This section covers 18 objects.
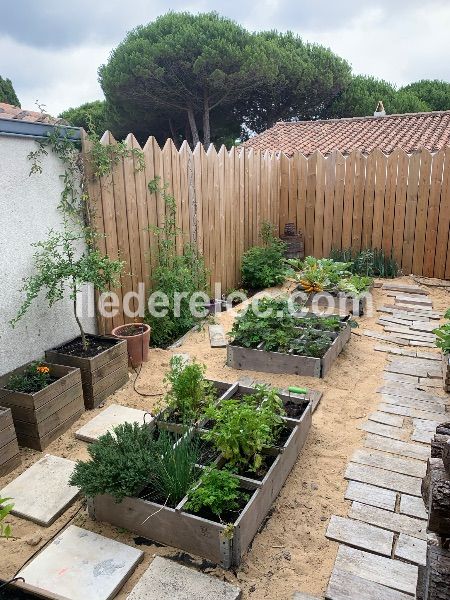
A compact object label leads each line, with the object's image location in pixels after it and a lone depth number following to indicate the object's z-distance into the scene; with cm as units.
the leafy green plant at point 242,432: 254
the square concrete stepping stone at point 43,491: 249
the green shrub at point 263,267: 700
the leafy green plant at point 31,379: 320
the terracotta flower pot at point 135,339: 431
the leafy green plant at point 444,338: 387
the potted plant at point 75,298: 348
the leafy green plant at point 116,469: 227
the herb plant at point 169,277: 505
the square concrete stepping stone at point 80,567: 197
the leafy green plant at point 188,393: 310
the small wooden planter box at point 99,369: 361
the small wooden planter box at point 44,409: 306
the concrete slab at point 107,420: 325
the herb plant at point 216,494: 222
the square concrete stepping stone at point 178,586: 196
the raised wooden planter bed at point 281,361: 409
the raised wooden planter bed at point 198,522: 212
